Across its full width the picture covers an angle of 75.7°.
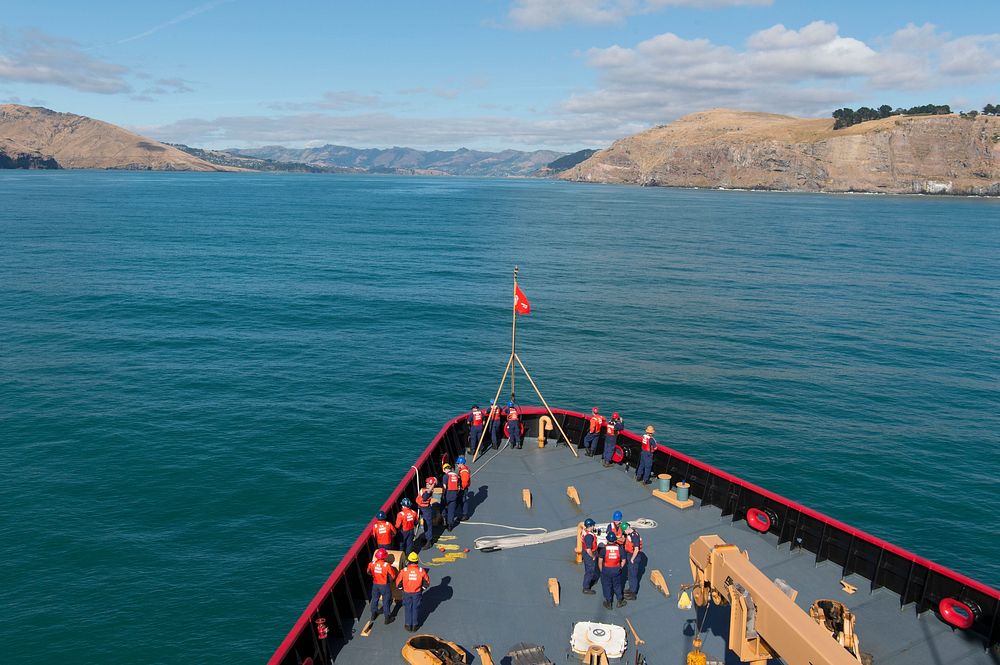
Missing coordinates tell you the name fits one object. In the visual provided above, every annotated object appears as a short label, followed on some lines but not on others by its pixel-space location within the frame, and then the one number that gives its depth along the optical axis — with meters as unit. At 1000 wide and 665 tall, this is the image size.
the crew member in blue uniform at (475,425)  23.22
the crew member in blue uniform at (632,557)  14.53
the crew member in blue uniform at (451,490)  17.61
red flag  23.66
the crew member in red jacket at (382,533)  15.16
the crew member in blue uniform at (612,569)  14.09
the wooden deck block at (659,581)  15.20
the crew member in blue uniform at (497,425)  23.95
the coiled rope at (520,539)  17.19
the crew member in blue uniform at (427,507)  16.64
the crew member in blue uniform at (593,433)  22.78
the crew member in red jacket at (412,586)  13.12
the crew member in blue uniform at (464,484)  17.88
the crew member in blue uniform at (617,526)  14.81
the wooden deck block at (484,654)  12.26
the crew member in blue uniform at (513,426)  23.64
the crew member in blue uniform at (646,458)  20.17
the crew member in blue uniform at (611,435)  21.97
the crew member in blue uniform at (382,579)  13.51
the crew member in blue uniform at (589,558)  14.77
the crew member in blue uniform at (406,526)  15.88
